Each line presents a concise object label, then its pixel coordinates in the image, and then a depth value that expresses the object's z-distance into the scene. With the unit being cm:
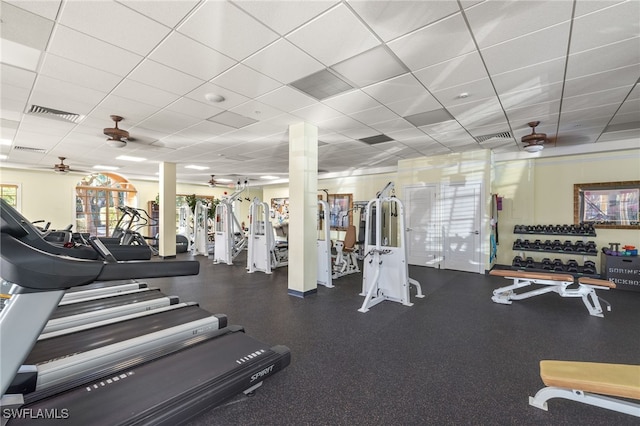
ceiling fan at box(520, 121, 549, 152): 461
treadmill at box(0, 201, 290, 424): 94
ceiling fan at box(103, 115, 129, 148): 436
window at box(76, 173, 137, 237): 988
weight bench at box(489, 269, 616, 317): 367
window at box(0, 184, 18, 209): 841
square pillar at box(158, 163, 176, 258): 768
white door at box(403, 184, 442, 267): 677
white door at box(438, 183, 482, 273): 618
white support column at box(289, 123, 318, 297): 444
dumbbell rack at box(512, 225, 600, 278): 538
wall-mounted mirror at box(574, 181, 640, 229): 536
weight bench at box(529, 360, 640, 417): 161
